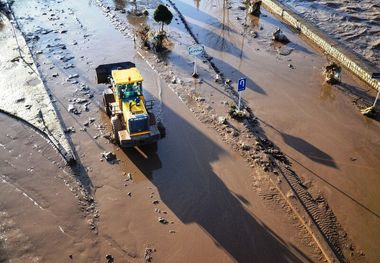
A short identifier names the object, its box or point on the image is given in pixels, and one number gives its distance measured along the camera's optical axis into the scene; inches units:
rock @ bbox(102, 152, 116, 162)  451.2
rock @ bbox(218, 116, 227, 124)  511.8
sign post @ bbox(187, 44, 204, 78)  562.6
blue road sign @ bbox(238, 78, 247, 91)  488.5
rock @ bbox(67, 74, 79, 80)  610.2
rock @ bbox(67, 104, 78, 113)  533.3
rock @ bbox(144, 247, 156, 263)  340.8
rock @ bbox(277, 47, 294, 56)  704.7
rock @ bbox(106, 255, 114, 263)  339.3
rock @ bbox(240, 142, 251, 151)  468.7
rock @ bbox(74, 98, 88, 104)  552.9
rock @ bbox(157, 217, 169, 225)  375.6
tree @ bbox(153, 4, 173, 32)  715.4
